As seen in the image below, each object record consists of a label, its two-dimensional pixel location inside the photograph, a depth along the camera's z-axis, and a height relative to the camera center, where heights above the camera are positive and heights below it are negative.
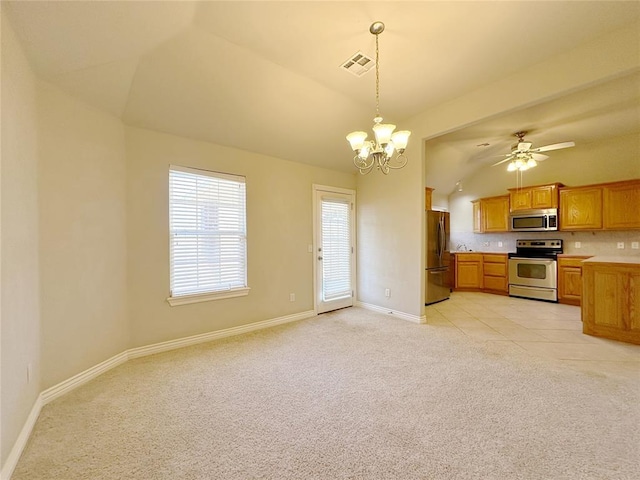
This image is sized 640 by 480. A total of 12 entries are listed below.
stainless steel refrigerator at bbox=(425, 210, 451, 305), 4.98 -0.38
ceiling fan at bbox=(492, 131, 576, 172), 4.31 +1.41
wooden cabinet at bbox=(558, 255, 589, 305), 4.88 -0.80
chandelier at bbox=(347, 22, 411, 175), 2.17 +0.87
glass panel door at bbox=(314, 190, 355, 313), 4.46 -0.18
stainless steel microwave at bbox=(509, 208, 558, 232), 5.28 +0.38
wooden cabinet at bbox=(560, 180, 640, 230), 4.52 +0.57
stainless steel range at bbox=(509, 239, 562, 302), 5.19 -0.66
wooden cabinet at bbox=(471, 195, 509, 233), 6.01 +0.59
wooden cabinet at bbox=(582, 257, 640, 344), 3.05 -0.77
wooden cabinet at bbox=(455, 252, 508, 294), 5.98 -0.81
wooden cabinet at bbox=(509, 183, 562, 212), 5.27 +0.87
